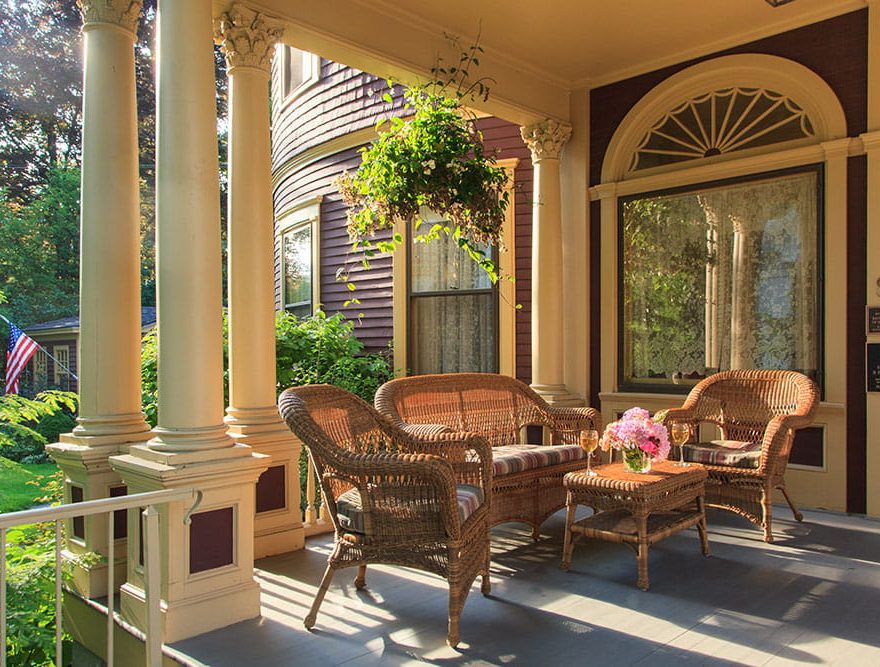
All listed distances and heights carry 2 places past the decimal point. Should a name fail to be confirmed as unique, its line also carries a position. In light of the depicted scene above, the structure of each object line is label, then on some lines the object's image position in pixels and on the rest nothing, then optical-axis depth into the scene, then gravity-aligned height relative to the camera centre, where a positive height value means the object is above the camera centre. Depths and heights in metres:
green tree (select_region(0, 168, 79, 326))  14.16 +1.63
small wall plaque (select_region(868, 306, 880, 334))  4.31 +0.03
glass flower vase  3.49 -0.66
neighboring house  13.64 -0.52
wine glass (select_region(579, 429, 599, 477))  3.57 -0.58
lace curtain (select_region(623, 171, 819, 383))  4.73 +0.32
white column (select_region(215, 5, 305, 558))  3.64 +0.35
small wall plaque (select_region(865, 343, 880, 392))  4.32 -0.26
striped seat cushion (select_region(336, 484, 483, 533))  2.82 -0.73
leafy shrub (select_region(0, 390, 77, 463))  12.27 -1.93
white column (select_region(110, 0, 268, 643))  2.83 -0.02
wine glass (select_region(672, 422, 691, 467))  3.85 -0.59
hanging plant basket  3.71 +0.79
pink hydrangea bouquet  3.40 -0.55
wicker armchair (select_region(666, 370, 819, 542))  3.89 -0.63
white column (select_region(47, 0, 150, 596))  3.32 +0.41
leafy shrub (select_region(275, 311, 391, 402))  6.65 -0.30
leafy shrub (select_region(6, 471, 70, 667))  2.90 -1.19
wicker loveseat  3.76 -0.59
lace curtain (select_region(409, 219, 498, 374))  6.37 +0.13
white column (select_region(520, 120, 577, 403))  5.45 +0.48
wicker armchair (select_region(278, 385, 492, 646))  2.66 -0.73
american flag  8.32 -0.31
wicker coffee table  3.17 -0.83
